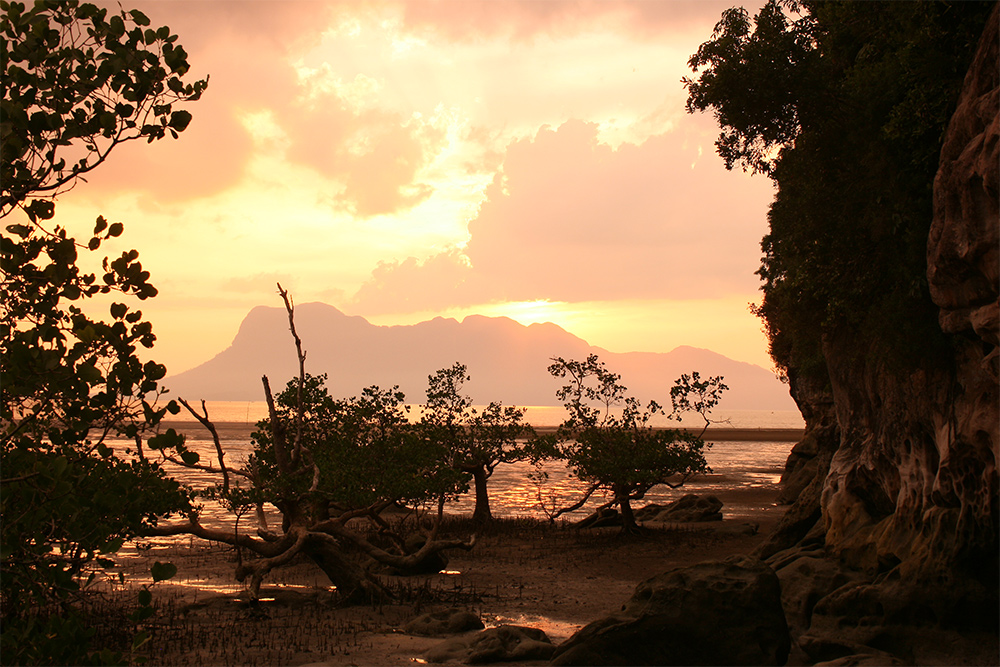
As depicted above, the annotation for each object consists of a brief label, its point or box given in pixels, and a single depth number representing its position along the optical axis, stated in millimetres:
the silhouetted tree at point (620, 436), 25938
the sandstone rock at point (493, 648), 11477
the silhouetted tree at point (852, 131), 12328
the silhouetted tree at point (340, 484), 14828
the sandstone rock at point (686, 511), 29625
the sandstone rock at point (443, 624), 13445
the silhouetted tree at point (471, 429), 28266
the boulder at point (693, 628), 10969
